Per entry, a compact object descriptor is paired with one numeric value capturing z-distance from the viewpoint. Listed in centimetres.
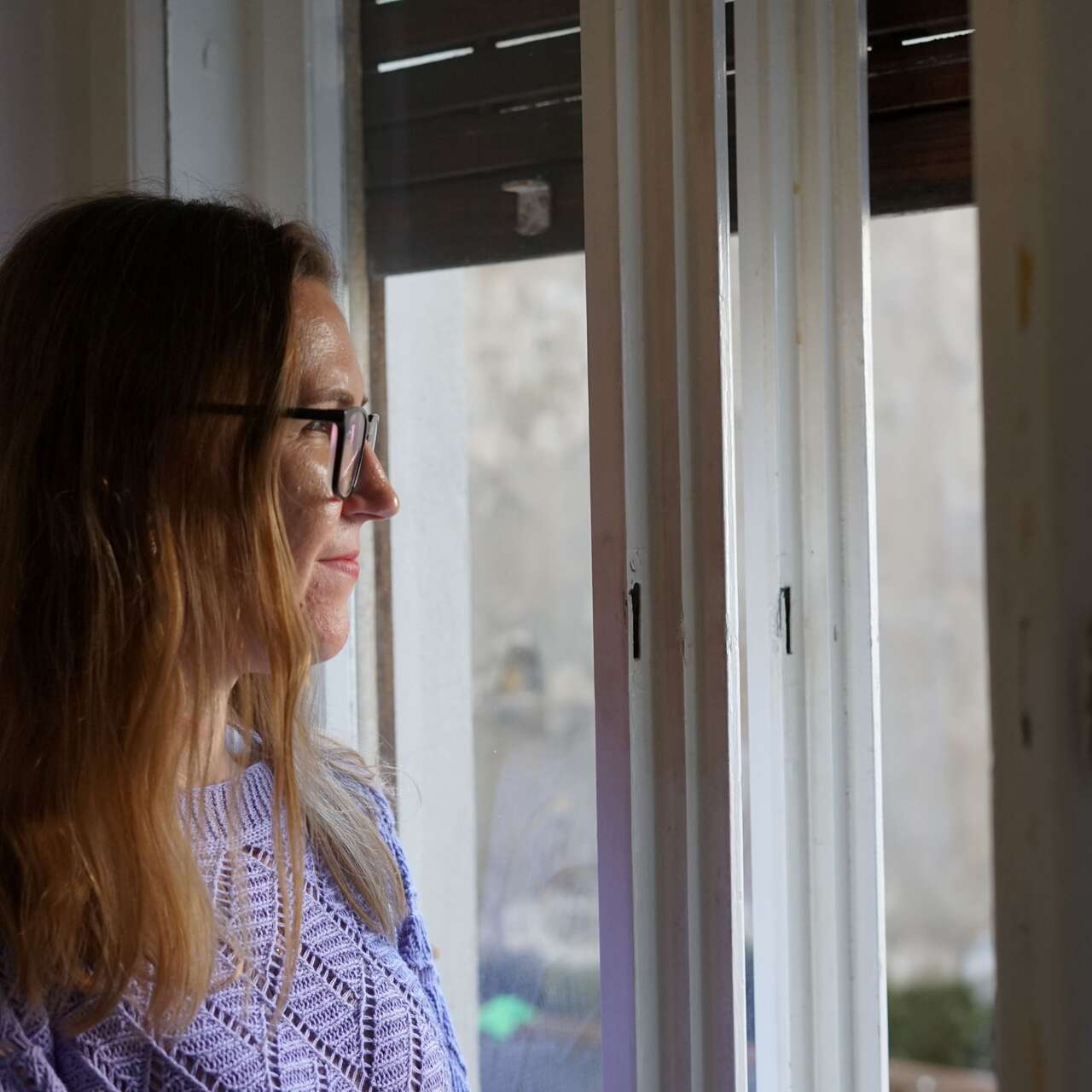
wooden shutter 94
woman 83
